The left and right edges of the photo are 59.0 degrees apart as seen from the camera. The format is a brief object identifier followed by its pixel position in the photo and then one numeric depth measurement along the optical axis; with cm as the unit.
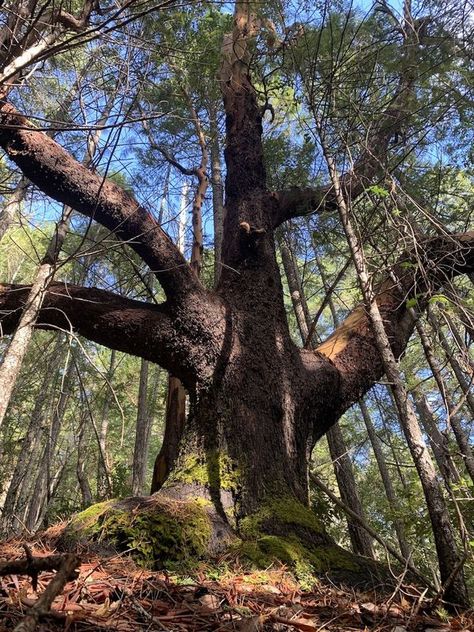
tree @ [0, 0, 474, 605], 339
